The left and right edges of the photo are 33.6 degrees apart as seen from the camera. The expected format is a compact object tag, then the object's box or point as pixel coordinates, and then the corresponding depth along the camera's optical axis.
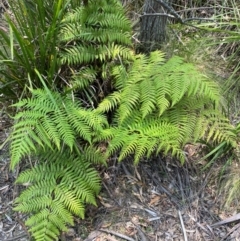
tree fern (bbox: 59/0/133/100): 2.67
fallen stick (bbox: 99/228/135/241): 2.51
